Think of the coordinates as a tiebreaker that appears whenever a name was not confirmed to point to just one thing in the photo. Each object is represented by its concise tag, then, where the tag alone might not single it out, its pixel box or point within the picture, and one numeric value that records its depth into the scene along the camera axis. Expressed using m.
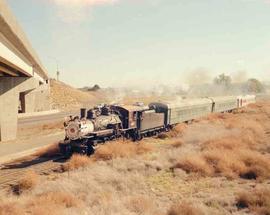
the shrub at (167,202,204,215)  11.67
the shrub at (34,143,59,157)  24.44
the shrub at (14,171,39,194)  15.70
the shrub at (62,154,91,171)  19.39
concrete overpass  18.07
